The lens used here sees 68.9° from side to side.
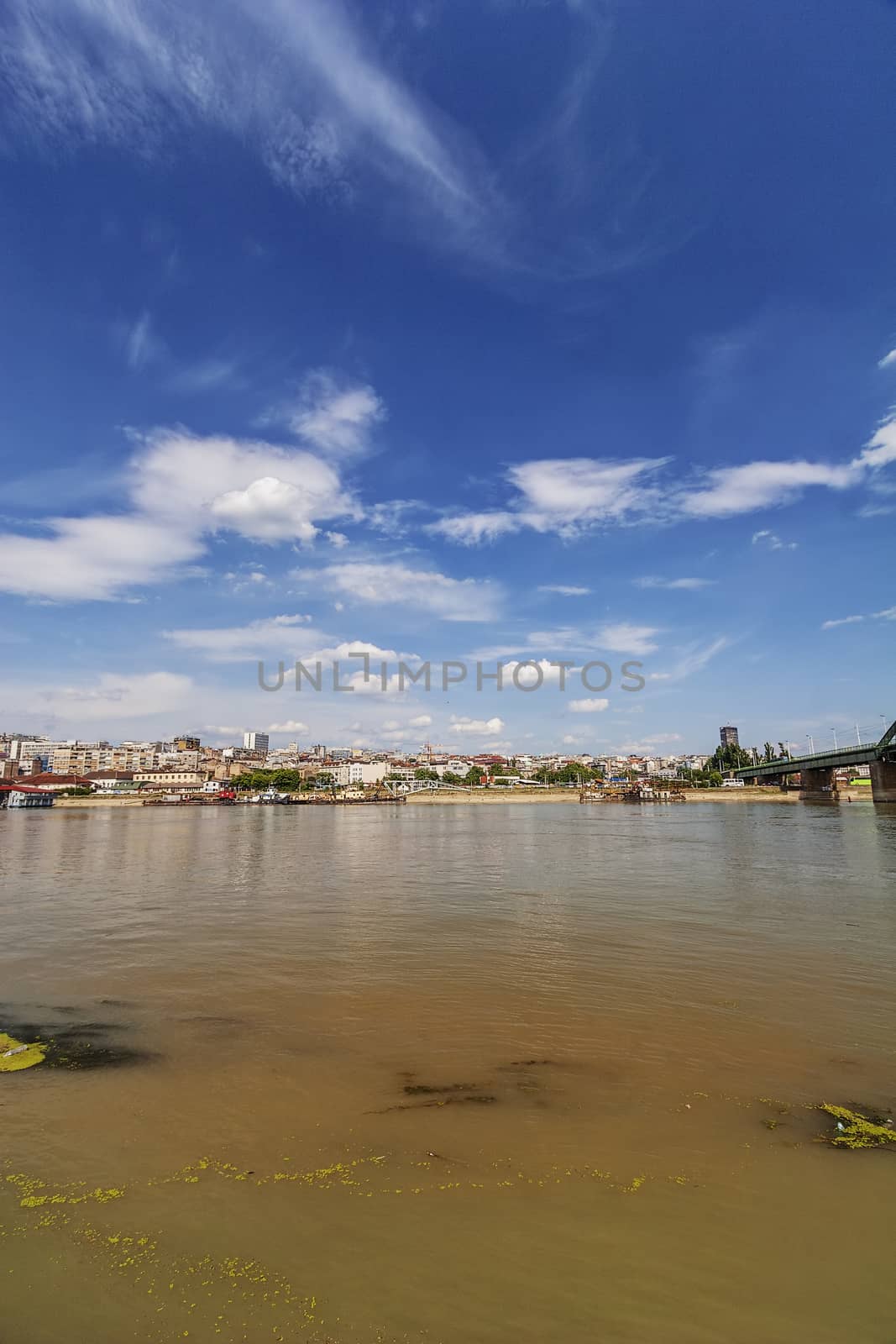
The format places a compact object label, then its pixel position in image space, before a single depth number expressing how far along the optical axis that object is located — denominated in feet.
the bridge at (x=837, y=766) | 276.41
